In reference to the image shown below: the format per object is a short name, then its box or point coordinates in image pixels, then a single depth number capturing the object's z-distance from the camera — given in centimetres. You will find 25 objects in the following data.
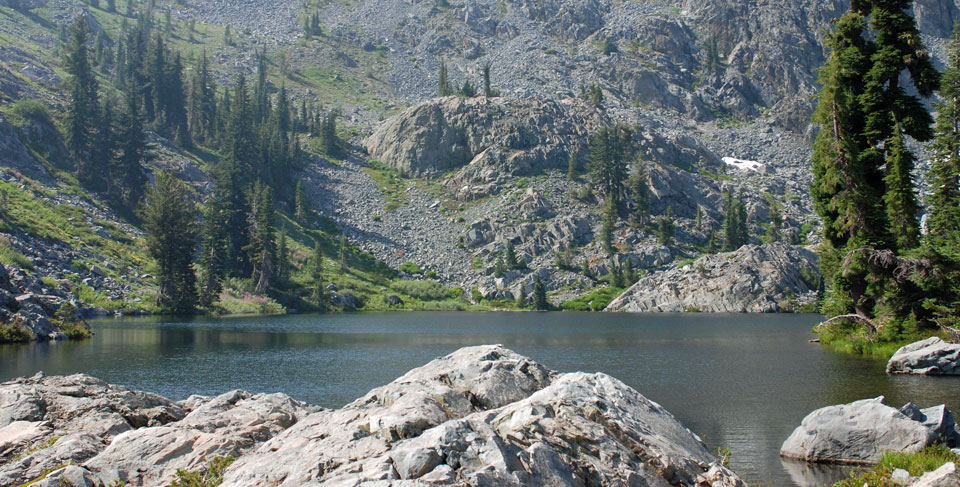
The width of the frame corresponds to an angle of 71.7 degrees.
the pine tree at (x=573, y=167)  16200
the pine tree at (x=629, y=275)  13100
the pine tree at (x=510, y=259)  13475
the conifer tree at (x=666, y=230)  14038
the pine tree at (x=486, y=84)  18262
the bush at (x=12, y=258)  7440
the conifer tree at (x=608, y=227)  13875
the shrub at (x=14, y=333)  5431
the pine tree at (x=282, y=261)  12325
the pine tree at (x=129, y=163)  12300
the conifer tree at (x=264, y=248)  11662
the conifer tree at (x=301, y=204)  15027
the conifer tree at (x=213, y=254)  10662
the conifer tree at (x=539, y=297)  12575
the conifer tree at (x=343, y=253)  13212
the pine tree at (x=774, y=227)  14362
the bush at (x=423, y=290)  12975
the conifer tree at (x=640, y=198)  14800
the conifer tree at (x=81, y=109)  12206
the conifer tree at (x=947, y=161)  5241
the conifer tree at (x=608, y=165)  15338
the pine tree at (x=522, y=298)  12625
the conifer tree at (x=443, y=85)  19062
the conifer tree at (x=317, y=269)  12221
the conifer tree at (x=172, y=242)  9744
